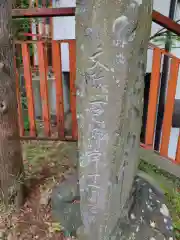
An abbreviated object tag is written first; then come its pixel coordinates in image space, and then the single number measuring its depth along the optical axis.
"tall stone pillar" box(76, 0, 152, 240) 1.05
